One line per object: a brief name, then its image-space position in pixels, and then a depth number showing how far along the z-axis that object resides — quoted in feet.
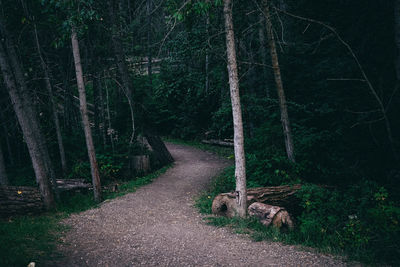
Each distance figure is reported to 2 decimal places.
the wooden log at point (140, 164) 42.04
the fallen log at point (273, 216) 22.38
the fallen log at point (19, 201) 25.51
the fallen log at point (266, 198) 25.75
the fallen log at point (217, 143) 58.47
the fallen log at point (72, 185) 33.50
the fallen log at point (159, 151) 44.75
